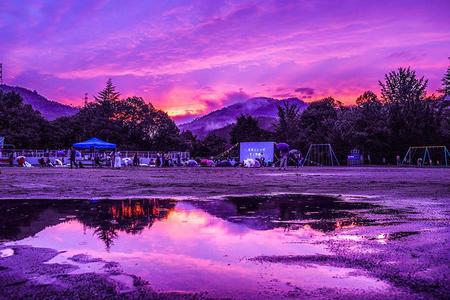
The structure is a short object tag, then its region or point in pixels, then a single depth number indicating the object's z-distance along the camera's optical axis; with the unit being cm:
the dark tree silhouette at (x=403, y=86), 7956
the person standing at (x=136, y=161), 5722
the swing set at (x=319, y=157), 5856
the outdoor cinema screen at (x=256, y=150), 5797
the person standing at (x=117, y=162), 4400
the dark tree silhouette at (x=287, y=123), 7825
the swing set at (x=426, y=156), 5125
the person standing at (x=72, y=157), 4247
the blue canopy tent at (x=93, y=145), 4669
